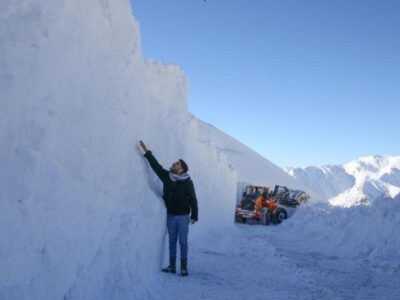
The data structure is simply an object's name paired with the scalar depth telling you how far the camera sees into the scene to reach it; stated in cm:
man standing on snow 738
